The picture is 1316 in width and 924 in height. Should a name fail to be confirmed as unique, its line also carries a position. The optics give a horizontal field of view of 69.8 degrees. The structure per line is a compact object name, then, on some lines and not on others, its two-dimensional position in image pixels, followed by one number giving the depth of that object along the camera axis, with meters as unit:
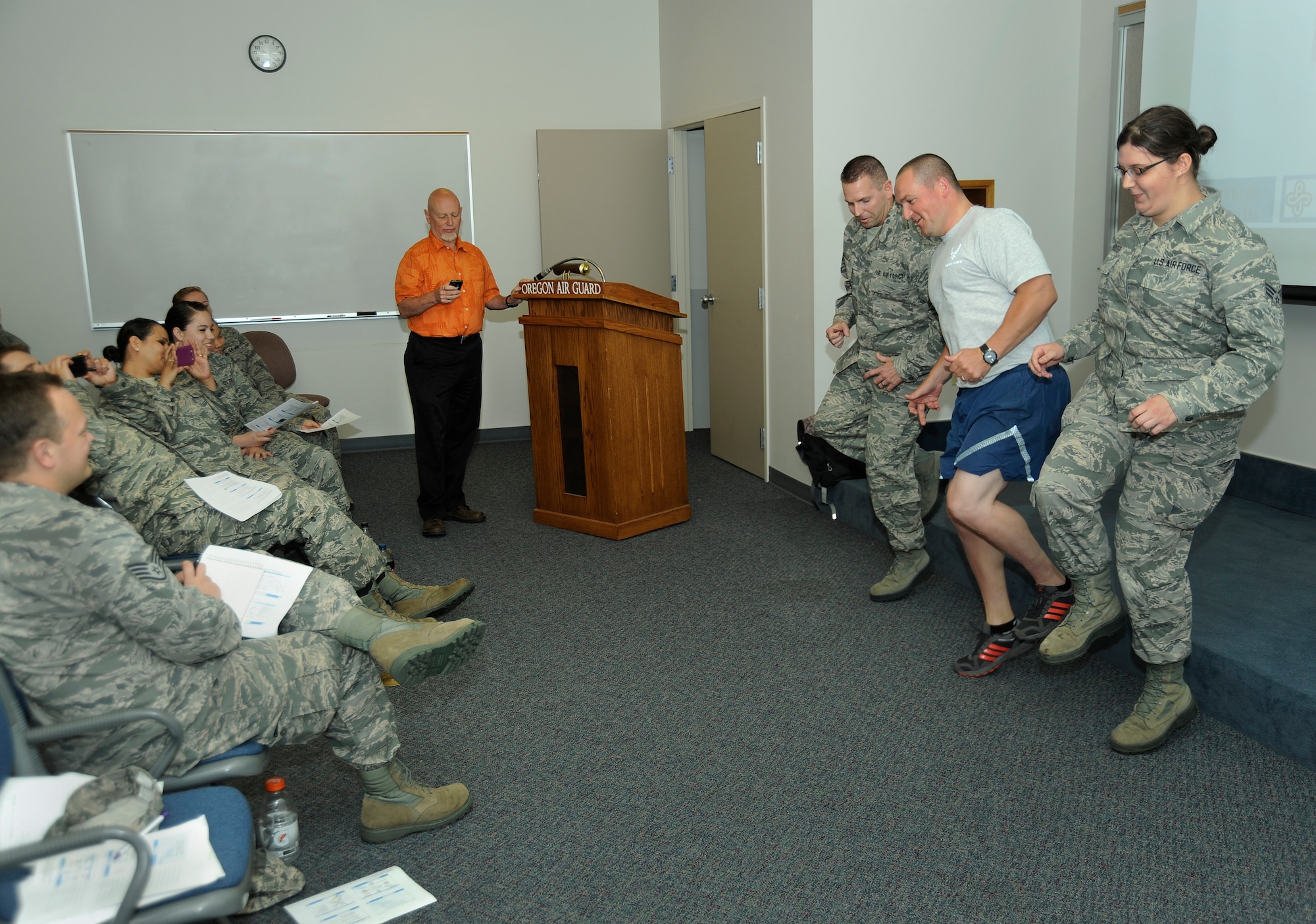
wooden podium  4.40
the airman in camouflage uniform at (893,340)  3.54
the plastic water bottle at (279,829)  2.17
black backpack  4.36
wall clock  6.19
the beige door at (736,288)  5.42
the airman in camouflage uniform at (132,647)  1.61
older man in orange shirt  4.67
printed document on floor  2.00
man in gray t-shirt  2.81
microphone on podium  4.59
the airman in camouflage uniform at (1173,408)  2.22
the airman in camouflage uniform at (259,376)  4.86
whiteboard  6.16
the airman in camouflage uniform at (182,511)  2.84
